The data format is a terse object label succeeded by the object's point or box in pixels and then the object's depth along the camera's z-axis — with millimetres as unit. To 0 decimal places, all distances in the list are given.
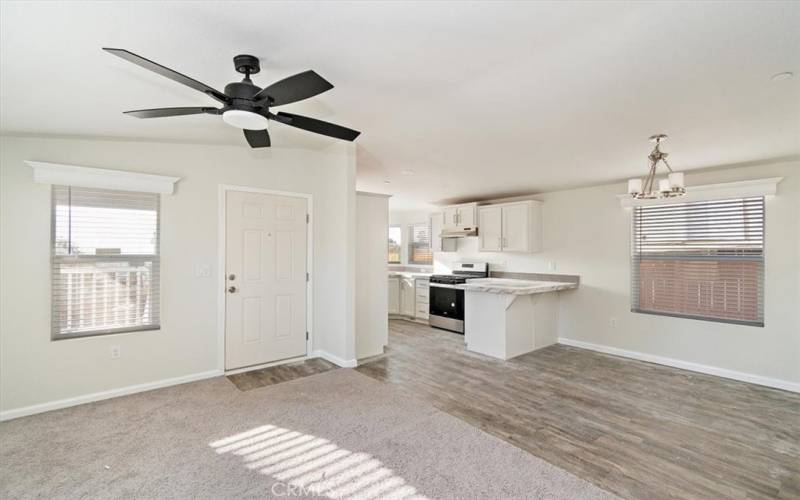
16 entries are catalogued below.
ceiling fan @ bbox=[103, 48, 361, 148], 1671
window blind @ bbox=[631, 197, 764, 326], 3926
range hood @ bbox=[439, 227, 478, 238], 6344
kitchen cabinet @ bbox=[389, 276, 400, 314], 7395
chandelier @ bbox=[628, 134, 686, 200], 3043
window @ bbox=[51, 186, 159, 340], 3068
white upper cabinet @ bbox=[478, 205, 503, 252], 6012
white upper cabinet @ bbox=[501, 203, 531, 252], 5625
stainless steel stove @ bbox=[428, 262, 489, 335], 6055
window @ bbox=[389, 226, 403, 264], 8318
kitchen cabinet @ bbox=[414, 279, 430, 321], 6816
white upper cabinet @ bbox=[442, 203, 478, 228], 6348
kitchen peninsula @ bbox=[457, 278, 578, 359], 4566
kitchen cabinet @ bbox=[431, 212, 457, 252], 7113
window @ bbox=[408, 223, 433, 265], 7805
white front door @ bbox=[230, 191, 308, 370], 3934
